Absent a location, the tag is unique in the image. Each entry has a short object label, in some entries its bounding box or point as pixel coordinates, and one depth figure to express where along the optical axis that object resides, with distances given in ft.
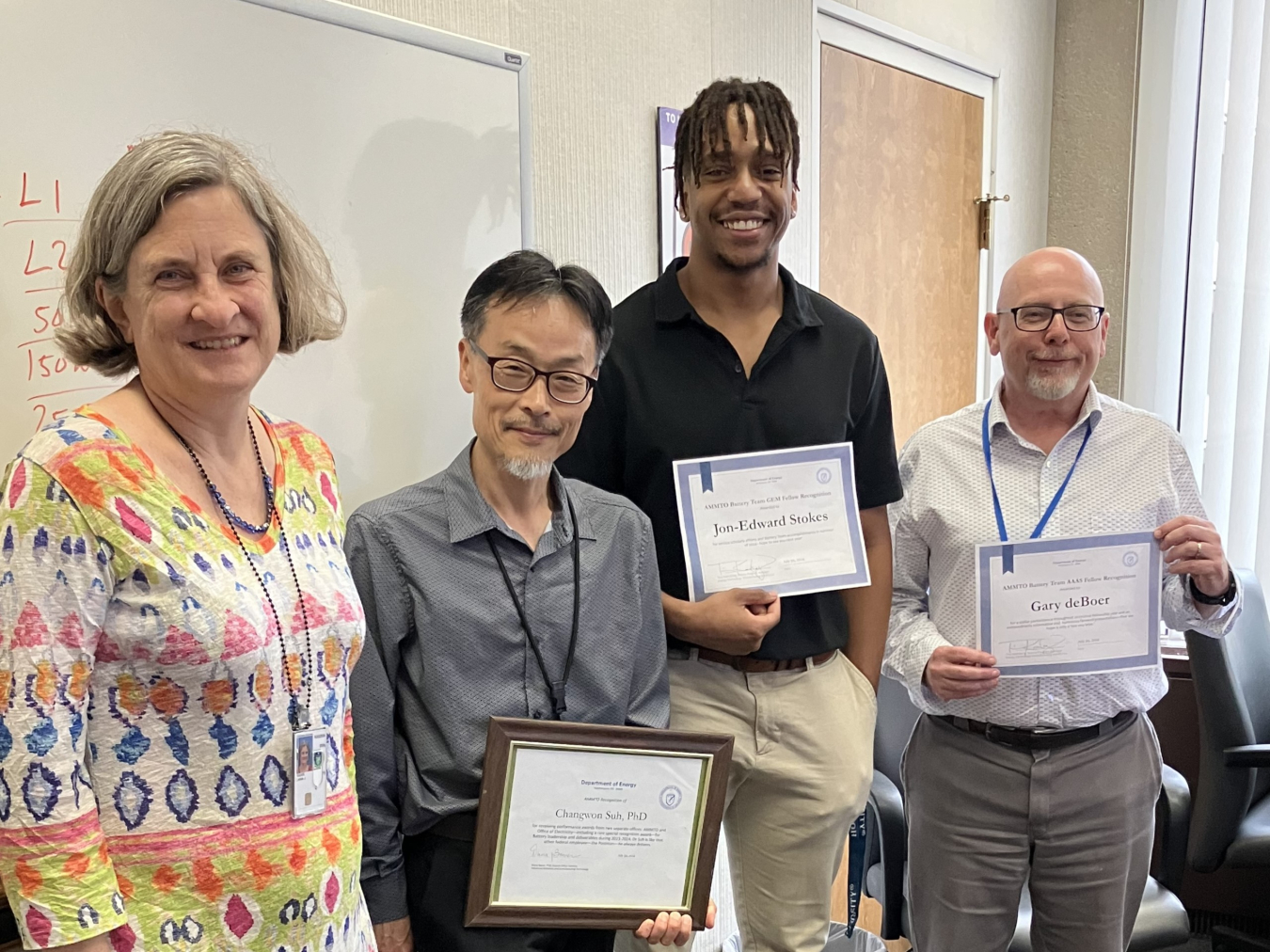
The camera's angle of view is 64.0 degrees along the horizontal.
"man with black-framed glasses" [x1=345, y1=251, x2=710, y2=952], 3.95
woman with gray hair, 2.77
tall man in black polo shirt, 5.11
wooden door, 8.99
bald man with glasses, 5.65
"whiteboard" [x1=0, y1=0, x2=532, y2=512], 3.99
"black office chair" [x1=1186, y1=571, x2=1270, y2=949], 7.77
